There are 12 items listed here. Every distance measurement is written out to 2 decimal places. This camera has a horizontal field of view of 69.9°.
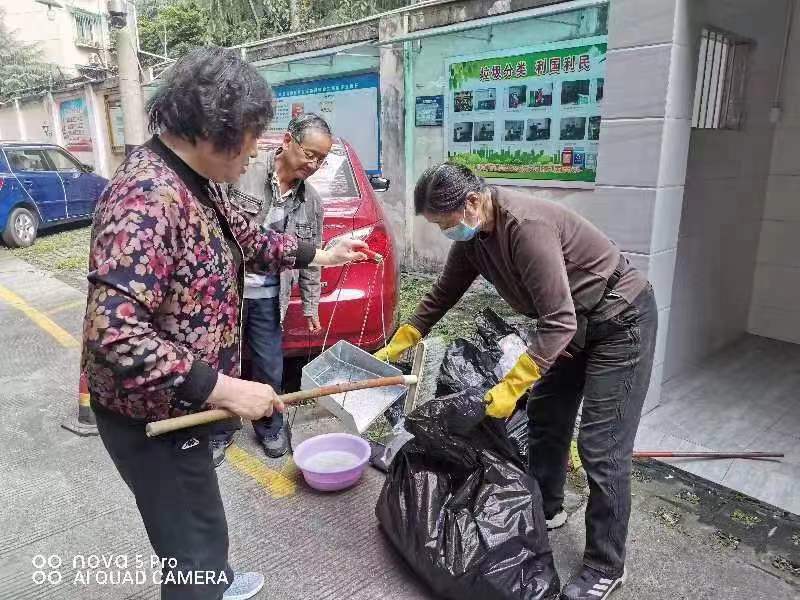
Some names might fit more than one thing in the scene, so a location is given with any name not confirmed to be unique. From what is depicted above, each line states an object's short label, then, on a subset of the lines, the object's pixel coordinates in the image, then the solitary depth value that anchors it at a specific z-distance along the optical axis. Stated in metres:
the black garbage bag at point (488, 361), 2.72
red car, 3.36
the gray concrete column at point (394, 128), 6.64
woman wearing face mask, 1.81
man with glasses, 2.78
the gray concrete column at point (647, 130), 2.88
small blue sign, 6.29
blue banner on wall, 7.22
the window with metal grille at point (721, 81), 3.37
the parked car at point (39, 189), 8.66
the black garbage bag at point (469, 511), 1.93
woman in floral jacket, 1.22
